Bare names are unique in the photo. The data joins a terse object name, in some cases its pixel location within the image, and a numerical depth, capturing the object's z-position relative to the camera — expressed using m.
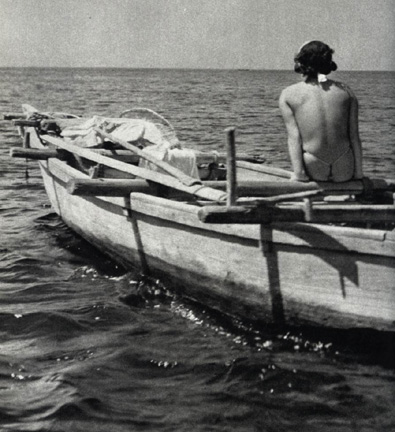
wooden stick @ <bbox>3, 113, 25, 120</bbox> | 11.03
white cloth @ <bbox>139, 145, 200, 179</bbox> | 7.45
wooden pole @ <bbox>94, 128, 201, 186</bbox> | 5.84
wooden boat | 4.66
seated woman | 5.34
